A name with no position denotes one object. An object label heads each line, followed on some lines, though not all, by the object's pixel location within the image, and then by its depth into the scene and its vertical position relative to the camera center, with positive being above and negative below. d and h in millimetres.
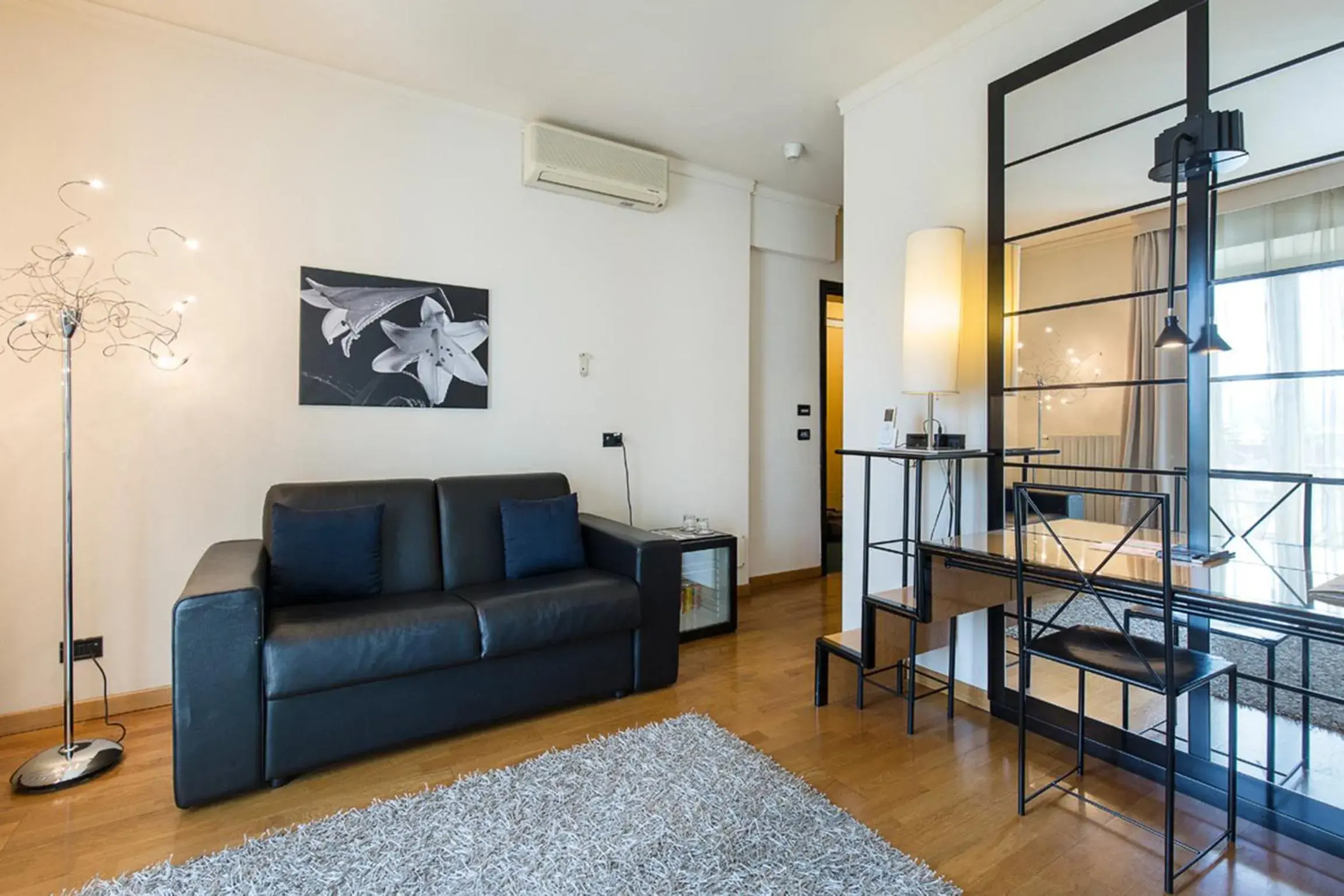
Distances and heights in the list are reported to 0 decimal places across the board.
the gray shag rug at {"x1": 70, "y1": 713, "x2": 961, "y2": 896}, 1659 -1148
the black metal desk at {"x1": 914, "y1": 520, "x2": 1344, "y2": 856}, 1526 -420
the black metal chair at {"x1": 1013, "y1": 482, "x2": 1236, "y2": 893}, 1673 -621
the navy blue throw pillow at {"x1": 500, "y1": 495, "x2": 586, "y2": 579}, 2955 -450
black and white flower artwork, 3043 +514
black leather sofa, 1995 -722
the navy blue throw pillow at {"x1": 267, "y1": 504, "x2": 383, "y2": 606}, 2484 -451
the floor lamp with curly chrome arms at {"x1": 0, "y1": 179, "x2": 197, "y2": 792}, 2240 +511
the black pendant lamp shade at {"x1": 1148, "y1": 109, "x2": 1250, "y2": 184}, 1944 +930
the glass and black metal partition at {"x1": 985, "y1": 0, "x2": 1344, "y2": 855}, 1871 +202
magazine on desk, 1903 -344
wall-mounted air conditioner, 3455 +1564
